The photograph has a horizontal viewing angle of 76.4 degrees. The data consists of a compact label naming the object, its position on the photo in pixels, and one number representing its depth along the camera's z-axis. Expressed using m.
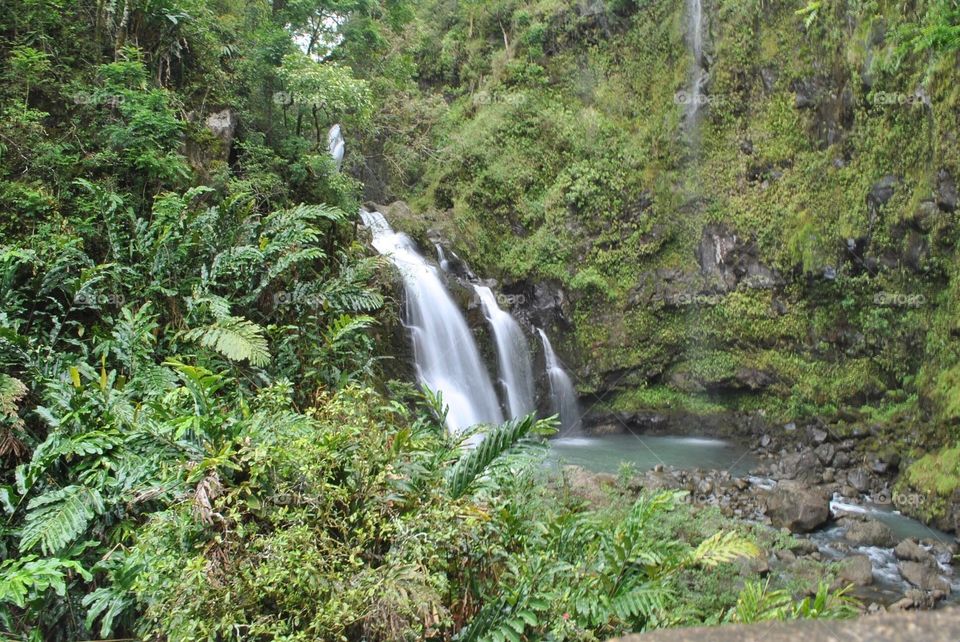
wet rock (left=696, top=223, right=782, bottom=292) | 14.08
